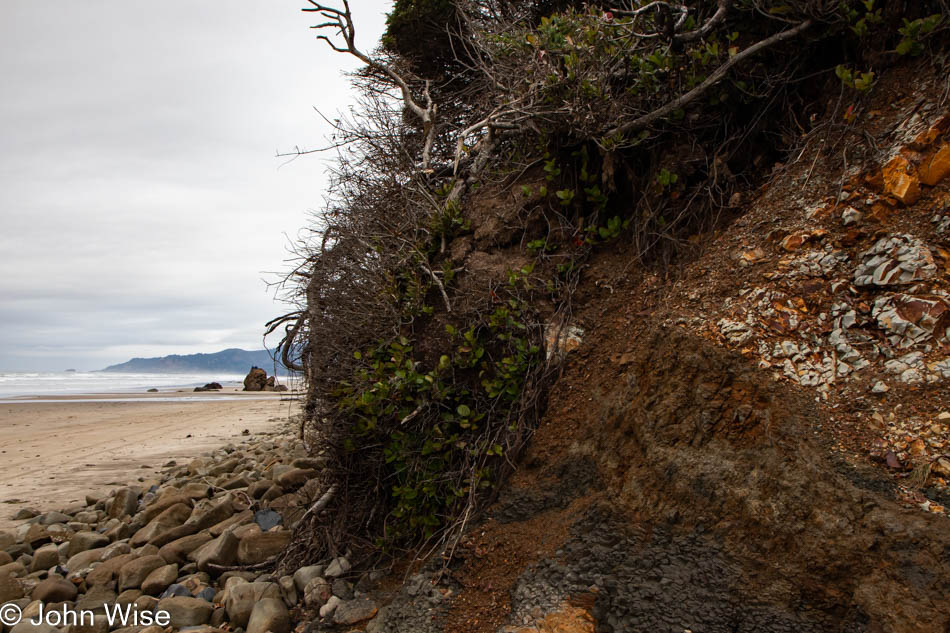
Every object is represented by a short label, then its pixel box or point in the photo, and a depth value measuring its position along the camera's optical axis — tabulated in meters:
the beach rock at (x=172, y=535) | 4.48
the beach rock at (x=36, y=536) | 4.87
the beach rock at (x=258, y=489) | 5.29
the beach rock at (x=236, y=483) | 5.70
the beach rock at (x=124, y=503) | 5.50
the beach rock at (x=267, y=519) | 4.44
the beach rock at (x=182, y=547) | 4.16
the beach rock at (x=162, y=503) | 5.05
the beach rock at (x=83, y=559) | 4.33
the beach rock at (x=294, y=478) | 5.21
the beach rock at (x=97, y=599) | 3.65
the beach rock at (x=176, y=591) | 3.66
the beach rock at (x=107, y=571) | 3.99
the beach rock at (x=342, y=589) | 3.25
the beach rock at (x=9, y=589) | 3.71
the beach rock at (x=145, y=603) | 3.54
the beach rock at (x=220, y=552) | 3.99
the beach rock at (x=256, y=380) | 31.14
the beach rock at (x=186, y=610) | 3.38
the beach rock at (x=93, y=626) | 3.32
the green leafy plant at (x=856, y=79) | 2.62
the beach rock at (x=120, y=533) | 4.91
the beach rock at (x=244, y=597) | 3.36
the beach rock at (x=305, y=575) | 3.47
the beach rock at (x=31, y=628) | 3.29
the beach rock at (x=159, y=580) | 3.76
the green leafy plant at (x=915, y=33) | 2.53
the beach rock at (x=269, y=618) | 3.15
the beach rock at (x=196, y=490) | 5.45
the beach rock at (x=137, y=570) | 3.88
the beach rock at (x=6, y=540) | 4.75
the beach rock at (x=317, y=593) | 3.26
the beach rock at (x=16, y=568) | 4.16
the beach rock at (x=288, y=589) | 3.42
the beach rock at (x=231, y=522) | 4.59
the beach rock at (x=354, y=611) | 2.92
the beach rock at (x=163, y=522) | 4.58
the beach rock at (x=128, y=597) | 3.67
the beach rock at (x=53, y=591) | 3.73
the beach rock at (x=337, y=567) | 3.44
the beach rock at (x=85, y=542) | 4.67
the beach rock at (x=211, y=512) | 4.68
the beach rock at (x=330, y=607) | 3.07
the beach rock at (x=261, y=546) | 4.02
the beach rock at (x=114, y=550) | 4.39
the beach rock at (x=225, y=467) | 6.63
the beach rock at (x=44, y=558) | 4.36
